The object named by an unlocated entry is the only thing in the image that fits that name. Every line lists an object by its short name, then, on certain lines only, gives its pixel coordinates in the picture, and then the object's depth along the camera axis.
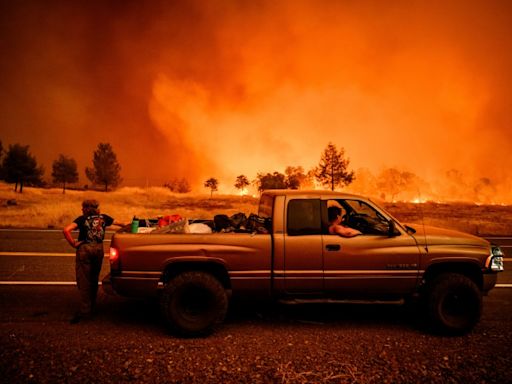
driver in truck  4.89
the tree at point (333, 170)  52.09
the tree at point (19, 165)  52.81
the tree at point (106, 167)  69.44
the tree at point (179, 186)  92.30
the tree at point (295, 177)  70.81
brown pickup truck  4.64
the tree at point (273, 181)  66.94
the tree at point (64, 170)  71.12
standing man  5.13
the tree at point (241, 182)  88.88
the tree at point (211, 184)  84.62
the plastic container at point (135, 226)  5.09
